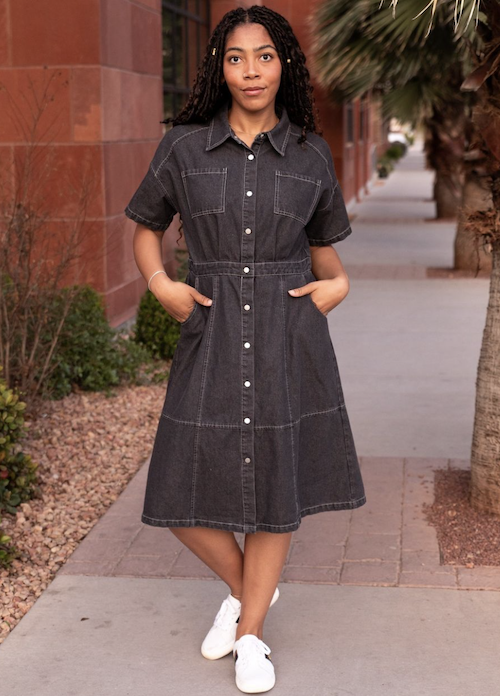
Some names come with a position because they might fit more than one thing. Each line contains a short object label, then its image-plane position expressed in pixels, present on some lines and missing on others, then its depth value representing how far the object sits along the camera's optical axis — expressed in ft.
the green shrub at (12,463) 13.55
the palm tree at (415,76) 26.96
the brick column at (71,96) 25.11
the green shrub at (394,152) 132.67
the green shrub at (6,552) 11.94
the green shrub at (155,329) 22.75
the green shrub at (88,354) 19.94
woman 9.28
